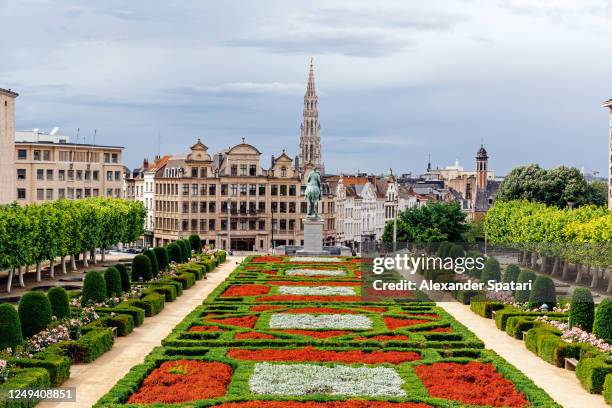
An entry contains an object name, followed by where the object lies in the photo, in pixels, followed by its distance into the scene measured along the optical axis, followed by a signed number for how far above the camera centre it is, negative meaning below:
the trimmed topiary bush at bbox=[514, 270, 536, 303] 51.03 -4.10
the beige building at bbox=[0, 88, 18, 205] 108.94 +8.33
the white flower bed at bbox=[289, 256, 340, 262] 86.38 -4.67
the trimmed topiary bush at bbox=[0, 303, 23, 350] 34.34 -4.46
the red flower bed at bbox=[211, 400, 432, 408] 28.14 -6.08
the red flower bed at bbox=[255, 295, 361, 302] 54.75 -5.38
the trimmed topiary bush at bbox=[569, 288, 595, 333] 40.78 -4.54
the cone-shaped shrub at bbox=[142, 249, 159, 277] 65.62 -3.62
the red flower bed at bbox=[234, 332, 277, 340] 40.38 -5.64
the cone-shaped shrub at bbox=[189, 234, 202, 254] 94.38 -3.34
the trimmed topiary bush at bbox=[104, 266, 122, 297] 52.28 -4.07
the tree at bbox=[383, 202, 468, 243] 114.25 -1.71
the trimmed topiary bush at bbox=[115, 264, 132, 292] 55.38 -4.10
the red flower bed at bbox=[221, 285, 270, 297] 58.19 -5.27
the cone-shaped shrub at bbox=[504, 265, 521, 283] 53.75 -3.75
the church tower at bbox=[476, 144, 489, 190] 196.38 +6.27
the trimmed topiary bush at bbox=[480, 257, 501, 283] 54.94 -3.70
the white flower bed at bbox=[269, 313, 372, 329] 44.09 -5.58
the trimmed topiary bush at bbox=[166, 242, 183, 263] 78.88 -3.62
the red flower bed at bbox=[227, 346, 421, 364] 35.62 -5.83
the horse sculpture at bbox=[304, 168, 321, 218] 90.12 +1.70
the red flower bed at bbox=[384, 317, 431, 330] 44.72 -5.69
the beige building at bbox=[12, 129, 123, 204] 126.81 +6.50
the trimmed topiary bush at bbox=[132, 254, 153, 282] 63.25 -4.03
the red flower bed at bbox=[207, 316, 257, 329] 44.78 -5.57
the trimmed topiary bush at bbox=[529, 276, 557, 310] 49.09 -4.54
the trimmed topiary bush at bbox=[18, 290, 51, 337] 38.78 -4.39
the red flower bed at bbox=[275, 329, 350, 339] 41.56 -5.69
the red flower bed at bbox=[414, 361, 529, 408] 29.41 -6.06
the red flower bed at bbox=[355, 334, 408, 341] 40.47 -5.74
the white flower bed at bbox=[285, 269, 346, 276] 72.25 -5.01
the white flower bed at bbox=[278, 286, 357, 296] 58.72 -5.30
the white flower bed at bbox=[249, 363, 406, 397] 30.23 -5.96
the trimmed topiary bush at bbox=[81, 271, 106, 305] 48.97 -4.17
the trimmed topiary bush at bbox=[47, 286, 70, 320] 41.84 -4.23
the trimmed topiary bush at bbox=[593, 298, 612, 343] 36.94 -4.60
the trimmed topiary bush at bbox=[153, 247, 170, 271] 70.50 -3.57
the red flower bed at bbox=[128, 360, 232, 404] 29.30 -5.97
